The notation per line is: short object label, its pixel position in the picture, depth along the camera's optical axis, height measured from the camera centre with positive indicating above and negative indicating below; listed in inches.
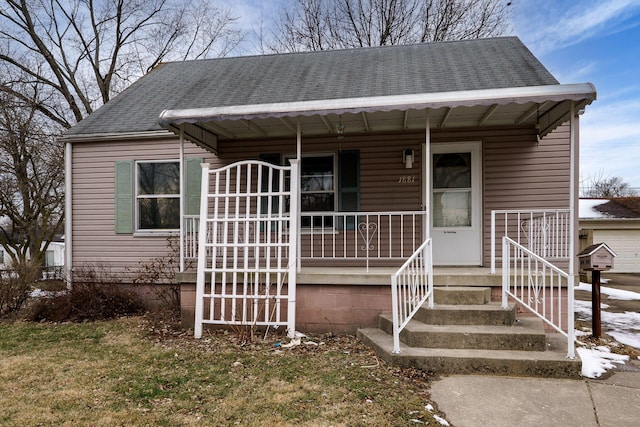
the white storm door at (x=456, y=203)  230.4 +9.4
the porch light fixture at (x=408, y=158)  236.4 +37.3
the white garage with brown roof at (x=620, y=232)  561.3 -19.9
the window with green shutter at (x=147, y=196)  276.5 +15.5
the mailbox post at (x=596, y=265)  181.0 -22.1
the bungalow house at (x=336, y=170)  178.9 +31.1
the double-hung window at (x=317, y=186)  249.4 +20.8
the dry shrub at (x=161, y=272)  260.7 -38.1
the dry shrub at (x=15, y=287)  237.6 -43.7
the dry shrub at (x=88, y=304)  228.4 -53.2
